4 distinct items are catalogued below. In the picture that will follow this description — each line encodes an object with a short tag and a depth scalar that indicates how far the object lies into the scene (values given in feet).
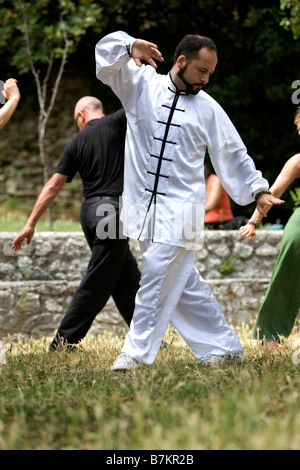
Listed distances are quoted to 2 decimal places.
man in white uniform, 26.76
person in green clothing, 32.94
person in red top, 52.49
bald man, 33.58
